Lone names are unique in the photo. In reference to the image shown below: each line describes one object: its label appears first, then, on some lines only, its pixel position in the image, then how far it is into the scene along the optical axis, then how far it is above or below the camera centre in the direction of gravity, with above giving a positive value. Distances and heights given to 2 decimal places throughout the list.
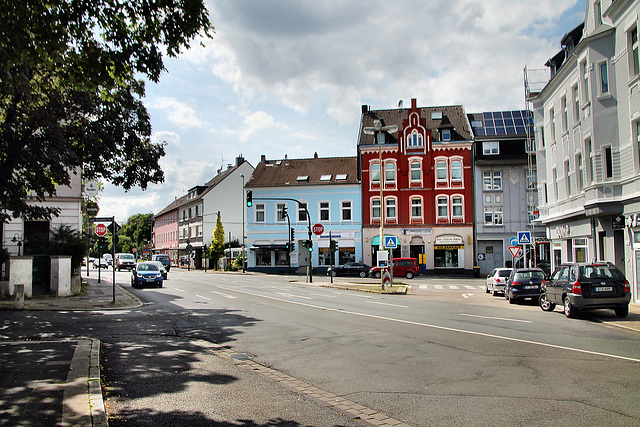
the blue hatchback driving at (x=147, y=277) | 31.16 -1.50
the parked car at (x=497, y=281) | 26.83 -1.79
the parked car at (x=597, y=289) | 15.38 -1.30
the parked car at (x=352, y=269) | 46.62 -1.84
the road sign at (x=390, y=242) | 28.59 +0.32
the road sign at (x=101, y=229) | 26.97 +1.18
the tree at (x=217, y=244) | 62.16 +0.75
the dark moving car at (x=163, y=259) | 58.58 -0.90
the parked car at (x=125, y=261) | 57.53 -1.08
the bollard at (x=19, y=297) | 18.11 -1.51
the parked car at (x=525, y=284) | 21.67 -1.58
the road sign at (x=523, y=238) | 27.57 +0.41
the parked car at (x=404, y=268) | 45.67 -1.77
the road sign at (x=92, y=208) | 26.32 +2.23
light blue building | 53.31 +3.36
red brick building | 51.22 +5.56
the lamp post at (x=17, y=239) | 29.11 +0.82
